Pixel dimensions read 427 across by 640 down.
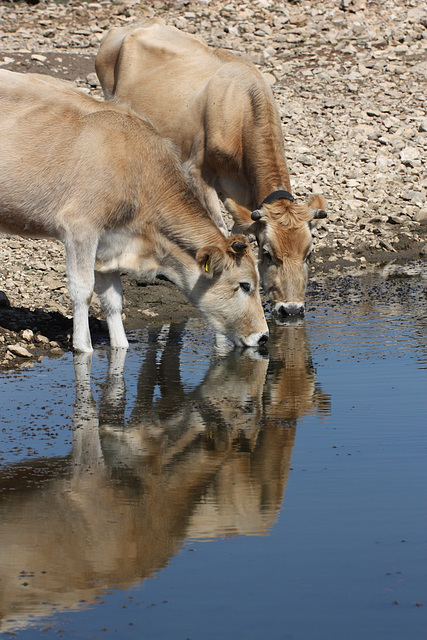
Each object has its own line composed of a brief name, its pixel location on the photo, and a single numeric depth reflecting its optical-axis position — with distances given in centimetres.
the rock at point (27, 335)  956
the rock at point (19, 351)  909
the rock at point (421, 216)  1585
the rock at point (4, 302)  1055
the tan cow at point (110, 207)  928
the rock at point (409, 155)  1725
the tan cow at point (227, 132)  1051
